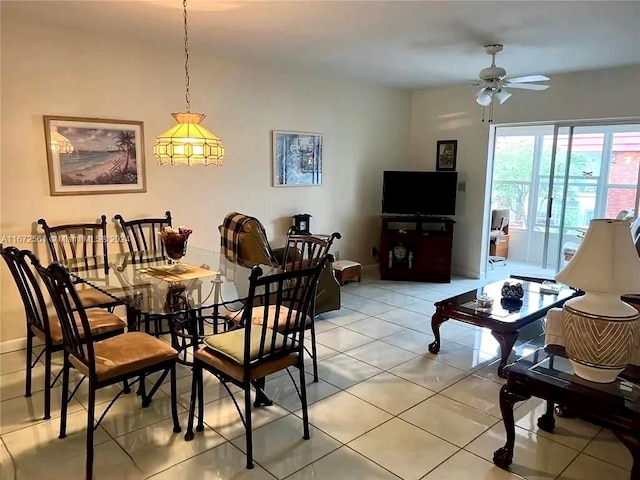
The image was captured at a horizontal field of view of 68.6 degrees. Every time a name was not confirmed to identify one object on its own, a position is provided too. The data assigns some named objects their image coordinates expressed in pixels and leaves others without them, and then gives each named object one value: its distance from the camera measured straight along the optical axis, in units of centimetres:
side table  200
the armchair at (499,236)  717
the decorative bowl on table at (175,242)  311
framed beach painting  370
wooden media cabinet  597
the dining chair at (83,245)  336
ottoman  555
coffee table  328
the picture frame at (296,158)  520
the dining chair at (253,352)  222
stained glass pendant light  281
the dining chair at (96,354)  217
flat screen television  606
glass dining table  258
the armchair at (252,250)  380
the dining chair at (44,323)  251
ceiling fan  398
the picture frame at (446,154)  628
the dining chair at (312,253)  319
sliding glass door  554
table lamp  204
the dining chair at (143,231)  404
